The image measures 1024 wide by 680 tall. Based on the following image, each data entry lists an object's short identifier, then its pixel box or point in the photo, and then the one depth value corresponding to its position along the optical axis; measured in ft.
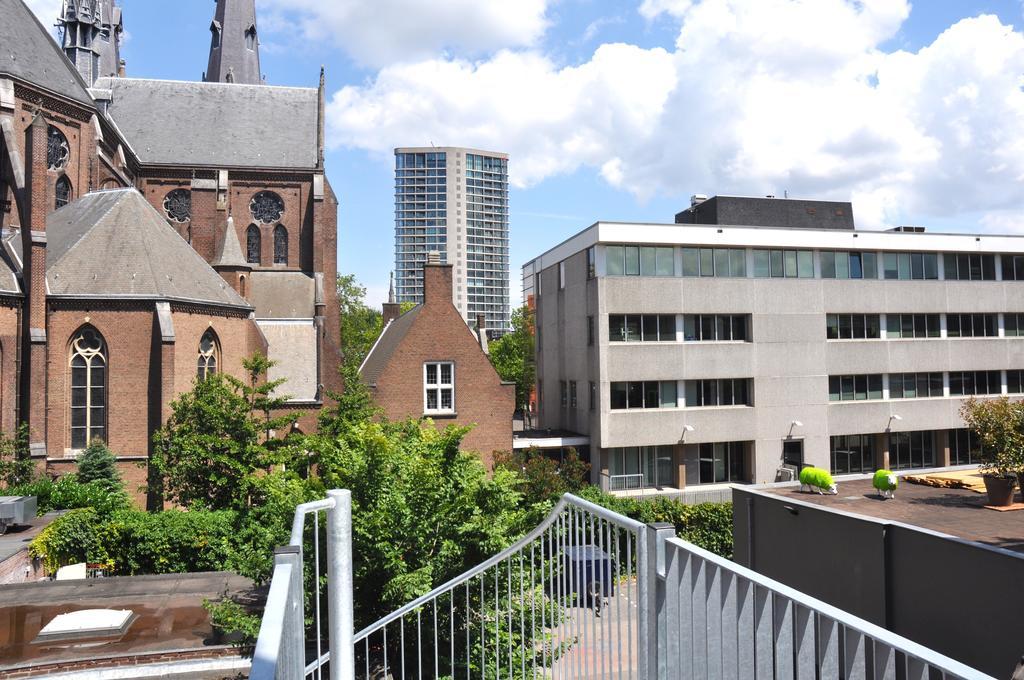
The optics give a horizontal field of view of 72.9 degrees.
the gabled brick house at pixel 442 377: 90.33
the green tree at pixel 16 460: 71.77
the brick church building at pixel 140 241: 77.82
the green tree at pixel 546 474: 76.43
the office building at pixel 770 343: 107.96
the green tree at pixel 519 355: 199.00
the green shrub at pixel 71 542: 58.65
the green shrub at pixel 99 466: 74.79
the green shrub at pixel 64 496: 68.08
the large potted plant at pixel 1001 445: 47.91
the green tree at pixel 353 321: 221.25
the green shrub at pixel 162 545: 59.41
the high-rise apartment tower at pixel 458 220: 557.33
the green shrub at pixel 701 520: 78.84
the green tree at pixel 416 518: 30.30
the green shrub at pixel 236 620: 31.65
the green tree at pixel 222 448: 60.29
